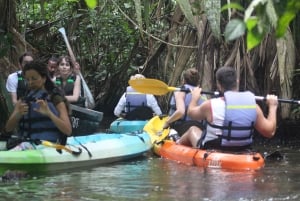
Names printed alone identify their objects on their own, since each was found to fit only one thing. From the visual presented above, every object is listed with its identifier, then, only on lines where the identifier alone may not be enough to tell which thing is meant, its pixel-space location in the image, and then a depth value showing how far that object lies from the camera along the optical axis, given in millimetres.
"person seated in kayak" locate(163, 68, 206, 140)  14547
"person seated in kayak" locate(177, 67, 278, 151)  11750
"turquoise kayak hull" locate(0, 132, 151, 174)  10820
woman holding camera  10477
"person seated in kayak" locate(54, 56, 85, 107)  16281
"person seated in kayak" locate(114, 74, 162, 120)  18562
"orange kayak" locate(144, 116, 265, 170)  11773
